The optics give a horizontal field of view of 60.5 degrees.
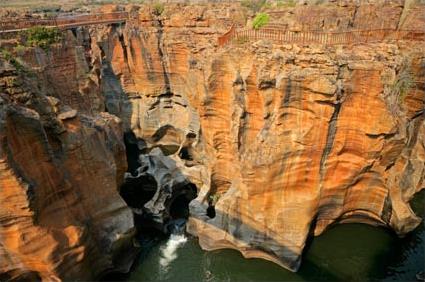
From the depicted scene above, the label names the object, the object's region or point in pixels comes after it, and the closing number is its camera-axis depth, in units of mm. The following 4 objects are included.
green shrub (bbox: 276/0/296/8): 28781
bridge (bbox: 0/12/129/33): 19306
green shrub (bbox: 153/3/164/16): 29367
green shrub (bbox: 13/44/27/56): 15834
